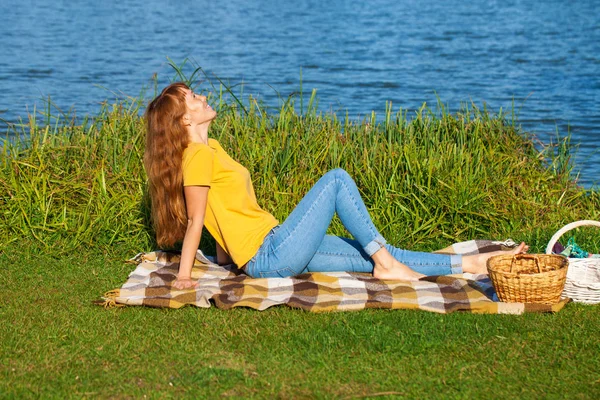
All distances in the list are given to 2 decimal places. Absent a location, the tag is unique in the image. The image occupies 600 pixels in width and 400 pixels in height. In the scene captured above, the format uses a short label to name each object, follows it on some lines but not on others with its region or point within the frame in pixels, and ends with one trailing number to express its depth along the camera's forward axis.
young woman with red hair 4.93
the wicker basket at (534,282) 4.57
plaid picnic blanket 4.69
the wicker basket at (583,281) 4.77
